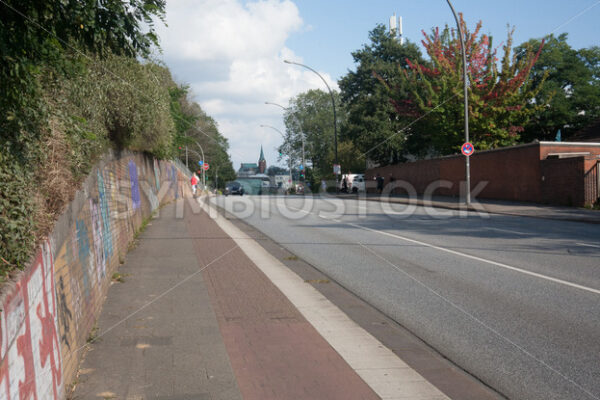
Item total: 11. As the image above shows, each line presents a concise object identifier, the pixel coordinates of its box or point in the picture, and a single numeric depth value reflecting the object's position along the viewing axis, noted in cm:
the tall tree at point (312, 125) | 8725
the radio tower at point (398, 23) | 9975
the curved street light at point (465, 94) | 2283
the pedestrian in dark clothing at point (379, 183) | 4194
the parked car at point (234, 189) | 5762
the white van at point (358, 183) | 5122
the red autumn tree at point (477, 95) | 3322
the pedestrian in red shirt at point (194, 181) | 3986
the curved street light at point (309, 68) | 3802
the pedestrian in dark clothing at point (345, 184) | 5038
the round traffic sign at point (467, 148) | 2439
